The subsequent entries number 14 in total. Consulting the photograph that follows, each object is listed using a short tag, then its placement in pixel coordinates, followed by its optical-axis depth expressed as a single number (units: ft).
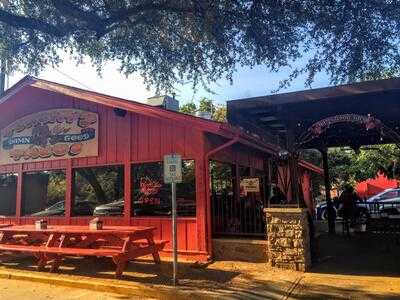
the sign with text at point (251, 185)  37.73
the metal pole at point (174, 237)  26.25
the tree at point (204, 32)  32.76
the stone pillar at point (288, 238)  29.50
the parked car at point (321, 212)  77.25
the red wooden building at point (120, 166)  34.96
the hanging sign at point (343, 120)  29.01
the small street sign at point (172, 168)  26.37
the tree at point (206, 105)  101.58
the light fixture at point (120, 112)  38.45
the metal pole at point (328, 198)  50.29
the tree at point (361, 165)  88.58
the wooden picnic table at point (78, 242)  29.22
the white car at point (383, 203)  53.62
